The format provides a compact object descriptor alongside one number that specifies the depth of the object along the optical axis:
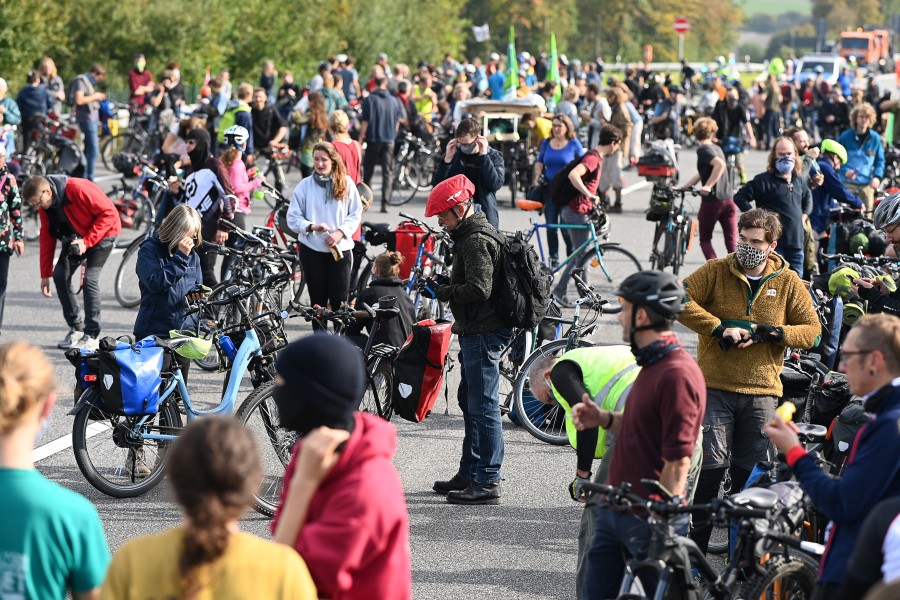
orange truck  80.31
